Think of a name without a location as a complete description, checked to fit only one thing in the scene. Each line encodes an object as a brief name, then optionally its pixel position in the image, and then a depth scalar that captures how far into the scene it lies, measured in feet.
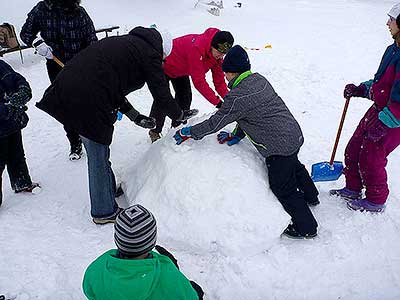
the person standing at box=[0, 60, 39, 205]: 10.18
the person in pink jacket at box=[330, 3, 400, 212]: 9.23
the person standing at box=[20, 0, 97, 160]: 12.00
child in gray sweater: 9.33
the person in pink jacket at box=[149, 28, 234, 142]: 11.48
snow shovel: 11.85
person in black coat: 8.81
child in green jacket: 5.30
